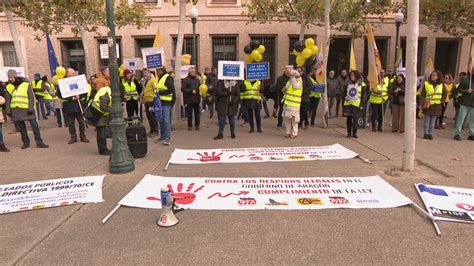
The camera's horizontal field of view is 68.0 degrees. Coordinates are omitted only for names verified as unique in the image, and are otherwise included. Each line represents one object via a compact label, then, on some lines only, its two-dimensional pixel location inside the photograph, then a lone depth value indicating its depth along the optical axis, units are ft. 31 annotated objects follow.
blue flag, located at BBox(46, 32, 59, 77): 41.52
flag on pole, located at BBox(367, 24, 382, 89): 33.65
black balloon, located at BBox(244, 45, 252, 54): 35.35
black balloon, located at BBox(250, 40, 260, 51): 34.96
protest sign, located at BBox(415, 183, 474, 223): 13.91
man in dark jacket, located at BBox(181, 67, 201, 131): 34.12
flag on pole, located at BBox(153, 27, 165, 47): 37.75
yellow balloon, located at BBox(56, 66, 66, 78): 34.08
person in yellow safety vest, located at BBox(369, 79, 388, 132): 34.09
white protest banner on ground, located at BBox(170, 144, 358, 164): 23.21
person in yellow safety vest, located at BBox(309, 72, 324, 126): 36.79
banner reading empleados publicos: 15.87
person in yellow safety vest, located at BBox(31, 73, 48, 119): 41.84
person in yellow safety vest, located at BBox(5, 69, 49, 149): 27.40
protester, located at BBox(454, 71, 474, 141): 30.12
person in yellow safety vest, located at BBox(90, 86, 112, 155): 23.50
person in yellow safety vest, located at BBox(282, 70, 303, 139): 30.50
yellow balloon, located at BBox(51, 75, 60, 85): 35.70
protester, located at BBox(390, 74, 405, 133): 32.81
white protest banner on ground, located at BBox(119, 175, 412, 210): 15.26
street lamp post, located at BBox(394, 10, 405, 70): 48.65
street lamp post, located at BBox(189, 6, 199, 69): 46.90
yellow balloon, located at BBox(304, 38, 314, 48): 33.54
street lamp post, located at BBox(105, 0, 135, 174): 20.11
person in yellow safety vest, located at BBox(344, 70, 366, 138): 30.25
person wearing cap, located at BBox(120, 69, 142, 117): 34.50
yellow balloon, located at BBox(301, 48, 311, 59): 33.50
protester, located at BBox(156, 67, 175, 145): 29.01
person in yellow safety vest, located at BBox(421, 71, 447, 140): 29.94
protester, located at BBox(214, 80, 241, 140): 31.17
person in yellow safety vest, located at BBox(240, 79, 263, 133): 33.73
